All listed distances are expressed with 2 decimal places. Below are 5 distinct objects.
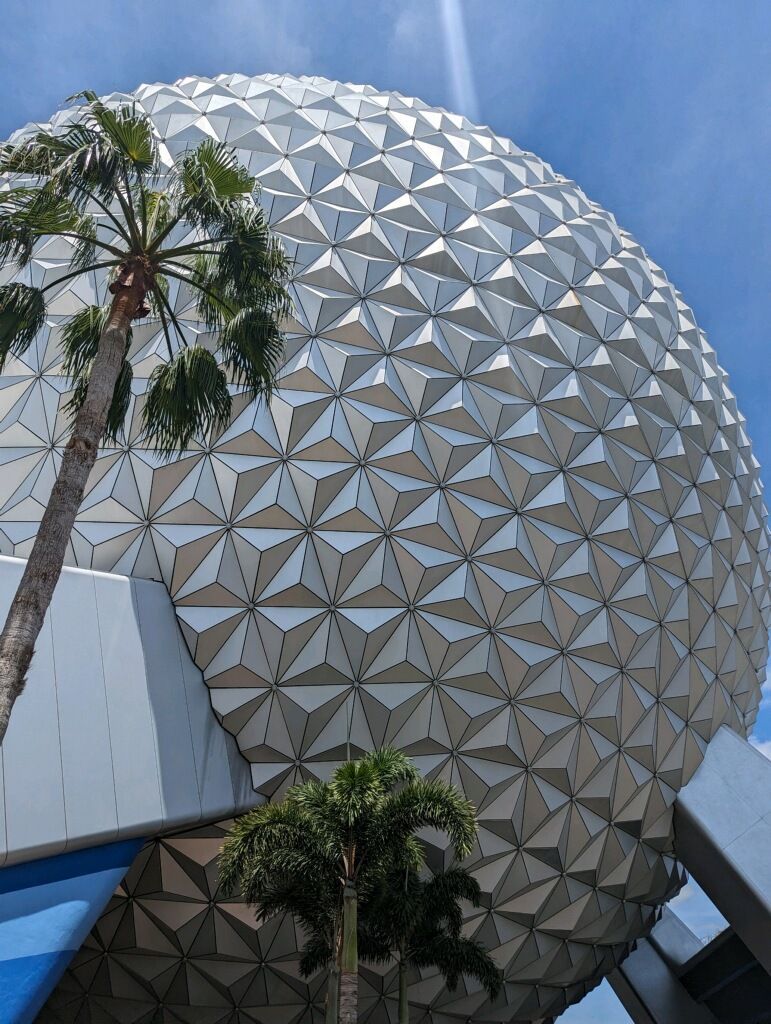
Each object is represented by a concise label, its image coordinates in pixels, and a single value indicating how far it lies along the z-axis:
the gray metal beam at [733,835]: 15.28
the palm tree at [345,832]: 9.69
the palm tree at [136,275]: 8.47
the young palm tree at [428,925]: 11.34
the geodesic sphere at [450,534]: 14.12
